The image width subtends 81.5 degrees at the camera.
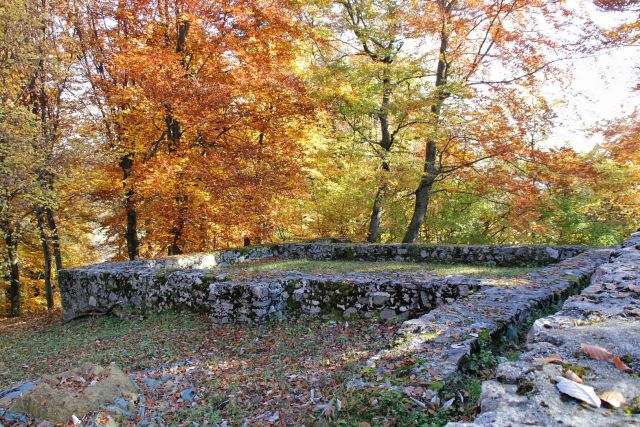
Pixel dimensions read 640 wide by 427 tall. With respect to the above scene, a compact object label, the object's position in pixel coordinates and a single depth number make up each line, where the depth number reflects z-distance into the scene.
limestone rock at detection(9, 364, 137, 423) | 3.71
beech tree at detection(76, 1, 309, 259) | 11.45
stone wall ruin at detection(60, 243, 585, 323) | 6.51
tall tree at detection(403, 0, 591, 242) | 12.28
